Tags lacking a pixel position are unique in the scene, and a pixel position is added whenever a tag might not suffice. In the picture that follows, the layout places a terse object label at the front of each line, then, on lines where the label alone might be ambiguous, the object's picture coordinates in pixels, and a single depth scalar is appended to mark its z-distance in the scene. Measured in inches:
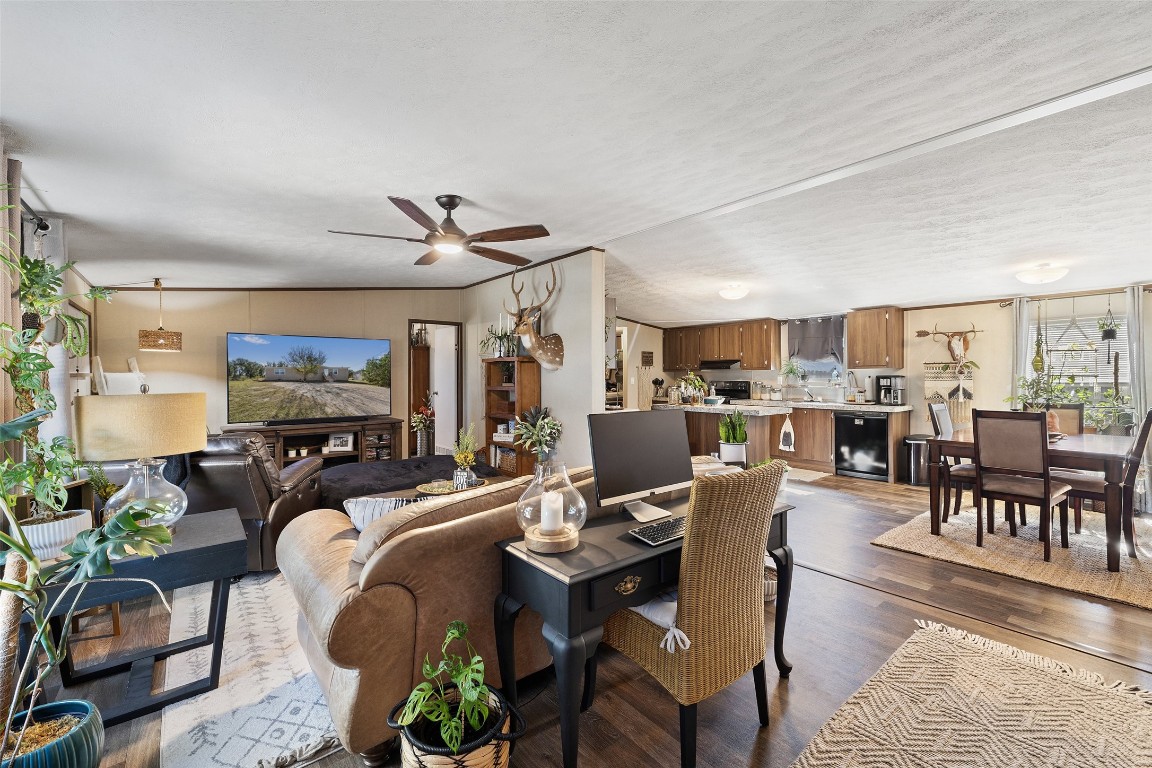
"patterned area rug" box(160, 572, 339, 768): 71.0
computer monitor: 78.2
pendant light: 194.2
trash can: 235.8
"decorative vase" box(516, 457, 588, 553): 67.5
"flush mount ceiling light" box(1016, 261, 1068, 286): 161.3
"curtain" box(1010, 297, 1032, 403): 225.3
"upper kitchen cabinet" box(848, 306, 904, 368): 257.1
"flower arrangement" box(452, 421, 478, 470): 150.9
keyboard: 69.9
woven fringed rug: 70.9
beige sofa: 61.9
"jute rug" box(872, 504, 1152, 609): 125.5
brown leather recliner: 126.4
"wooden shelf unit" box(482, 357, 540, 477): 210.8
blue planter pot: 46.0
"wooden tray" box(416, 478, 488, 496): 137.9
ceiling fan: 122.0
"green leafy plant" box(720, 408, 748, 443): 145.9
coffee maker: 257.9
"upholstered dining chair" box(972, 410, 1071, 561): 142.9
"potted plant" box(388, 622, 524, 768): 55.3
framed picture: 235.5
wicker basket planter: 55.0
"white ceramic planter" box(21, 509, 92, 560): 70.7
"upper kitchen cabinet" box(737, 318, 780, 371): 301.6
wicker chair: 63.9
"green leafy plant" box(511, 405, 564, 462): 197.2
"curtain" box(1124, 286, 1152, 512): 194.7
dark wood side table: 76.0
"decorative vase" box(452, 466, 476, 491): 142.0
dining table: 136.3
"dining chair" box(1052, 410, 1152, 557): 139.4
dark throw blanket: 152.9
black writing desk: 60.7
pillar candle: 68.5
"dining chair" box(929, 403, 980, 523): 167.3
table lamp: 72.5
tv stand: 221.0
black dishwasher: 245.8
